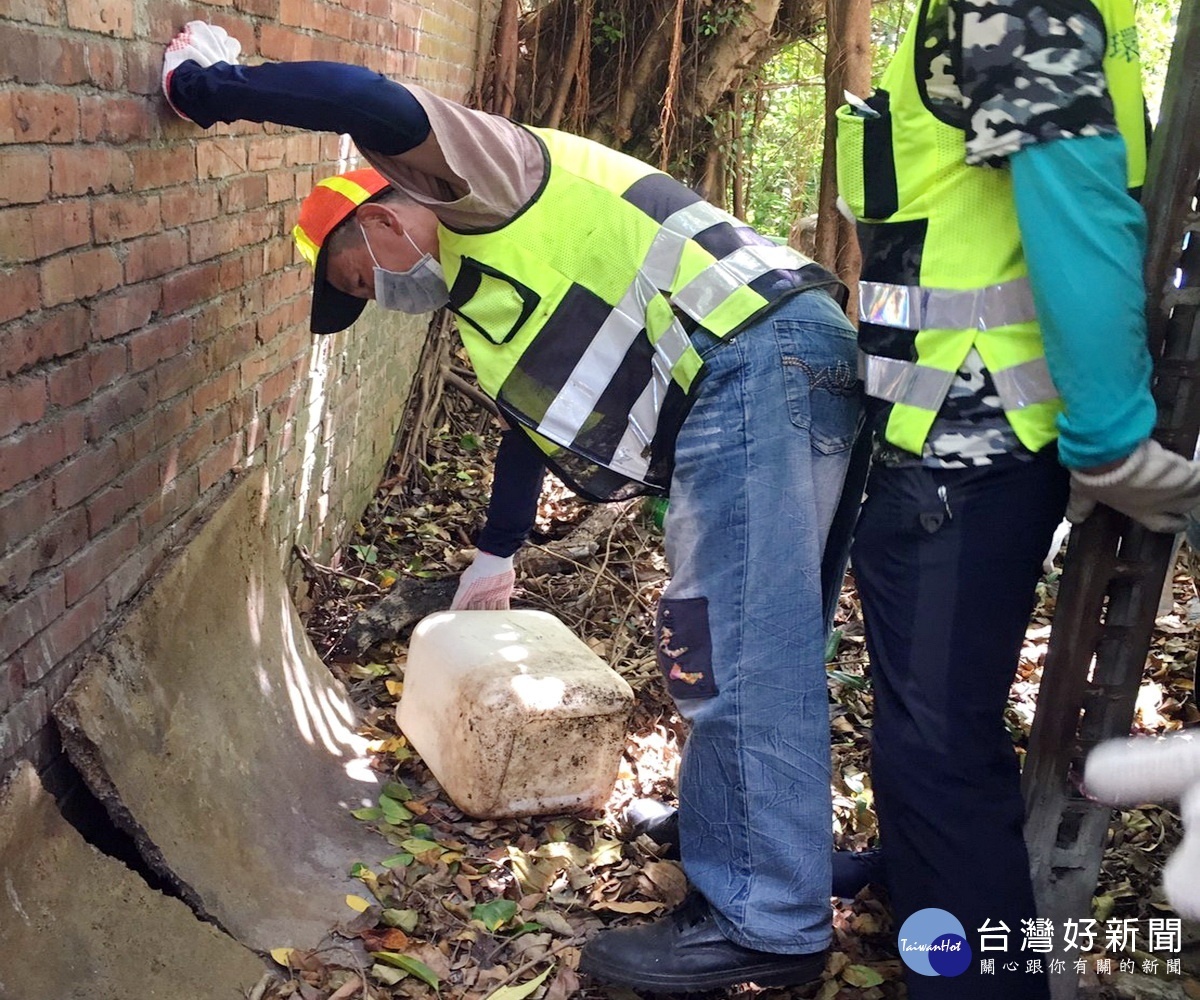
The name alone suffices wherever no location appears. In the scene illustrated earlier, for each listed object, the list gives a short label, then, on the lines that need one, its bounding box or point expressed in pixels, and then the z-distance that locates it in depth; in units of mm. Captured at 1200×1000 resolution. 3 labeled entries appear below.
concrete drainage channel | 1981
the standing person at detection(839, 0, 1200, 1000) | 1762
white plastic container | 2887
